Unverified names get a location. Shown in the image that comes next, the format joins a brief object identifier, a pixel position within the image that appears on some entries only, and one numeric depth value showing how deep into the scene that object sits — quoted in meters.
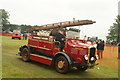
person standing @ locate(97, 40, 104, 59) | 8.51
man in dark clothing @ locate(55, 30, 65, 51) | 4.72
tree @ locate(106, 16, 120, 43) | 36.55
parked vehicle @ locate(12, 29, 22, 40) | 20.55
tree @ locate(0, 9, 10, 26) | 53.02
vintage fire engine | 4.37
